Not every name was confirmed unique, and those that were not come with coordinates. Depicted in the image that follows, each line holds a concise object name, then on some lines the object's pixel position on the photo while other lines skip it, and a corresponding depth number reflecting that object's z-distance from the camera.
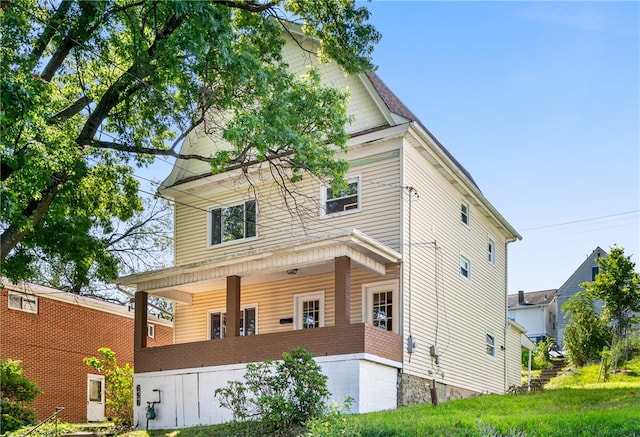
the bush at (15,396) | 18.44
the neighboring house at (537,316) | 54.56
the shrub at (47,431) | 16.83
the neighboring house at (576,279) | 50.78
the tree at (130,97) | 12.91
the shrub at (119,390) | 20.81
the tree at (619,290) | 28.09
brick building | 22.47
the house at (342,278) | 16.88
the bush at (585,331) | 30.53
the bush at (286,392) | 14.01
